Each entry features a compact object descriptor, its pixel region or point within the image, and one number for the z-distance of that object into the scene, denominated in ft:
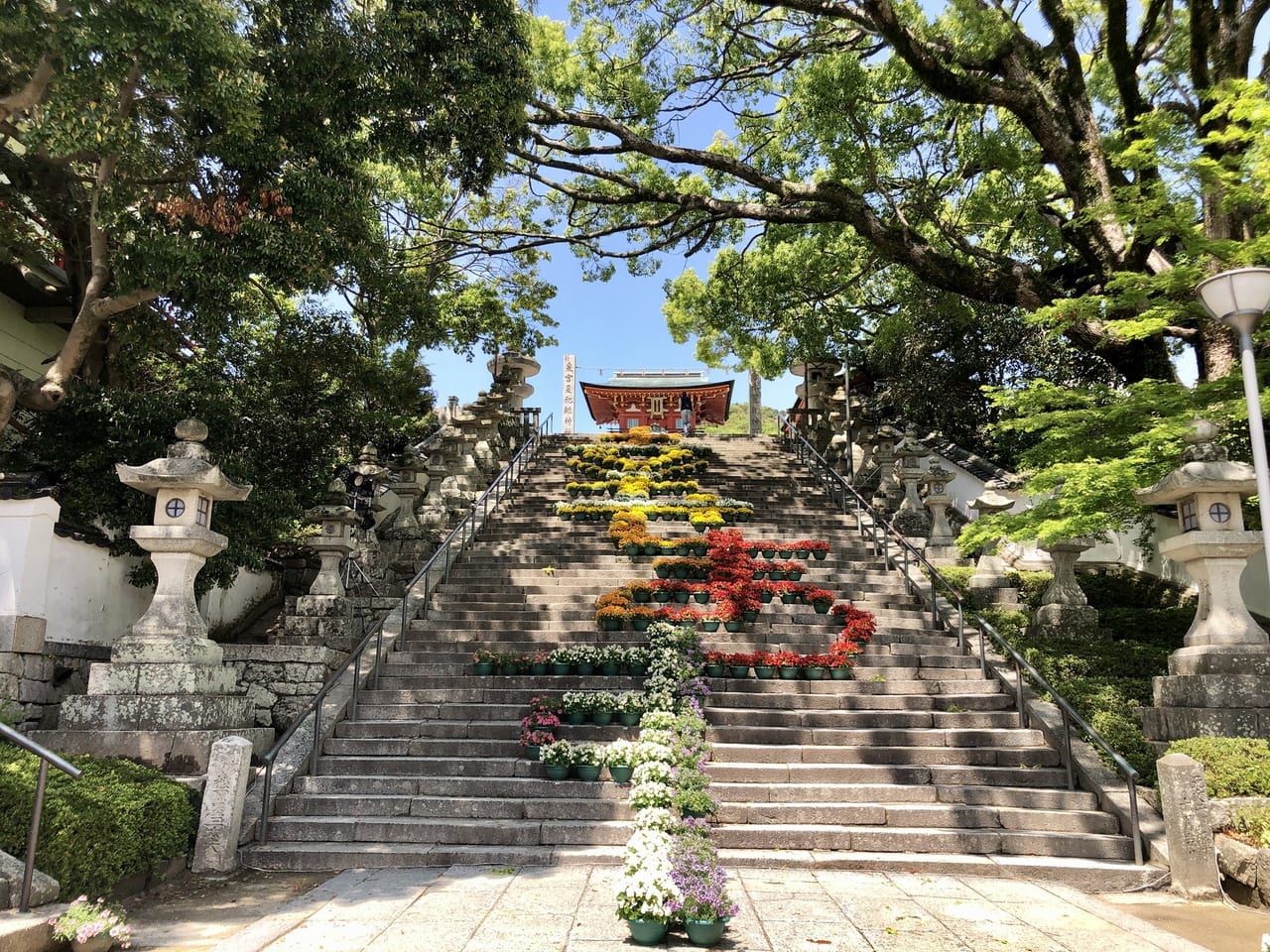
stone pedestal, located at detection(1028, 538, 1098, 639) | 32.63
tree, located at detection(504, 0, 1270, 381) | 28.89
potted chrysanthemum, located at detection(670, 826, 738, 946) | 15.30
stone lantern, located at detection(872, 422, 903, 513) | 52.80
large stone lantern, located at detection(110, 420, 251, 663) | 24.45
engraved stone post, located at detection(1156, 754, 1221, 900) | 19.26
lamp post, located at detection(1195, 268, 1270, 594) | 17.48
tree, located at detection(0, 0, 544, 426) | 22.77
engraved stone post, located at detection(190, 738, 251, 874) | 21.24
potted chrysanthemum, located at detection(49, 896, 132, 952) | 14.13
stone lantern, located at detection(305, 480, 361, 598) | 35.50
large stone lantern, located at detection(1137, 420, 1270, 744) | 22.54
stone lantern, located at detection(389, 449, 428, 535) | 48.80
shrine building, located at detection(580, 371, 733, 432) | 104.73
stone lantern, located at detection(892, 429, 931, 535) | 48.06
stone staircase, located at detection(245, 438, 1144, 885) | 22.57
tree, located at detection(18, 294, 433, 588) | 31.53
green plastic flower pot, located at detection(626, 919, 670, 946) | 15.33
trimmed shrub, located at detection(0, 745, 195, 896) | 16.49
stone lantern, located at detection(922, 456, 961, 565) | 43.37
